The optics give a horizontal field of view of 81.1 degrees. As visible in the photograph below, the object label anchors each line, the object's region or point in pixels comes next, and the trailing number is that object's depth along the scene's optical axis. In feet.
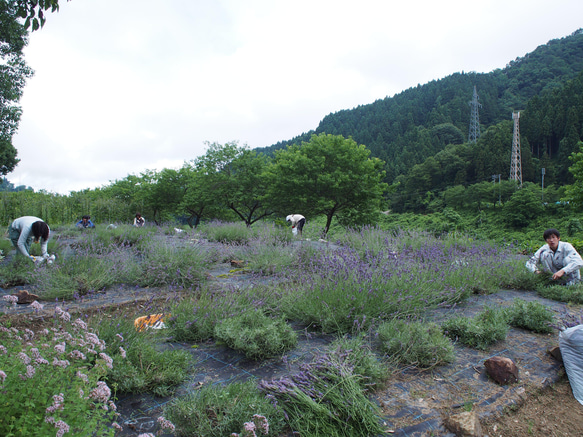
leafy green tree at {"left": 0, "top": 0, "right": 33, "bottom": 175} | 21.91
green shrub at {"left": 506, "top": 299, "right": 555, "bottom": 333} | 11.21
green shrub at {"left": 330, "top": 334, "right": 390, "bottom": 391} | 7.50
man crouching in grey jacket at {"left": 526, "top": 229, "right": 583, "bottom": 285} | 15.74
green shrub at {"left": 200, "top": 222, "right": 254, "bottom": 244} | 34.17
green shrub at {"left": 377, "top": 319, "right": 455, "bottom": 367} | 8.68
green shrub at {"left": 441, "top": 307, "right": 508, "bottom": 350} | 9.96
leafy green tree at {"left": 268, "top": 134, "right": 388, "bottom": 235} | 65.72
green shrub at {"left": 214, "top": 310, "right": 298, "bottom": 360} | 8.75
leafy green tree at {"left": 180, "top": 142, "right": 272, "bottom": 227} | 76.38
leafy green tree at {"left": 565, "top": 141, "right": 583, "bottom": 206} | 65.21
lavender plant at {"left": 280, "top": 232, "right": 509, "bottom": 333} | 10.85
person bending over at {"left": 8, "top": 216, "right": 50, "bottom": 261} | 19.11
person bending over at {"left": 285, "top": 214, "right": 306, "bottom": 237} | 38.06
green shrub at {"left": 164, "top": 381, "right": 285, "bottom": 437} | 5.74
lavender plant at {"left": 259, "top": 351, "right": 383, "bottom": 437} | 6.15
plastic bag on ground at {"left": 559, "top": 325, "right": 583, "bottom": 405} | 8.32
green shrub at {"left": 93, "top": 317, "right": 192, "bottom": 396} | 7.09
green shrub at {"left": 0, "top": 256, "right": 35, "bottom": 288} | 16.40
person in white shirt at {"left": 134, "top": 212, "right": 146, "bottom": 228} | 47.11
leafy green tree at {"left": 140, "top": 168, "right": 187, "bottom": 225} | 98.48
